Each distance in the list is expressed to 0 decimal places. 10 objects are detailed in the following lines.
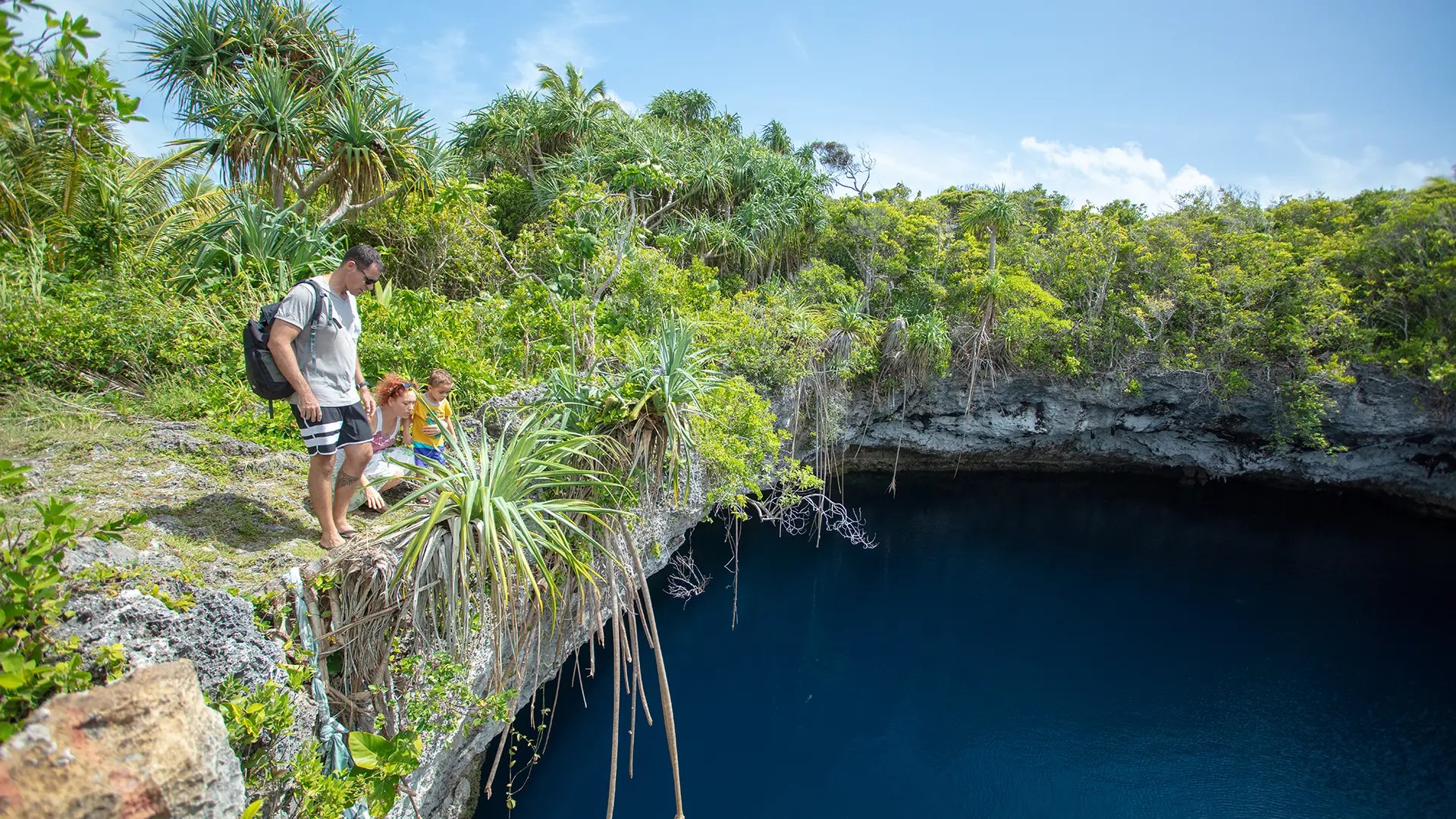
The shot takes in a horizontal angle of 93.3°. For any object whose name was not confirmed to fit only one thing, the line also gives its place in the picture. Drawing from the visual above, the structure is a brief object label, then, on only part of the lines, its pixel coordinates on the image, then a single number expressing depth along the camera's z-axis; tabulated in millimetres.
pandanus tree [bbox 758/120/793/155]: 20484
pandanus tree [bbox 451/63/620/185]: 14031
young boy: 4617
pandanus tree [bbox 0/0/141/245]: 6863
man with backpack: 3357
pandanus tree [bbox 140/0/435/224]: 7965
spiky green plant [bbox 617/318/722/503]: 4086
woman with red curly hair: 4676
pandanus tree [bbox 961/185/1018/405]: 12797
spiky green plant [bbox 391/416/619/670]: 3363
